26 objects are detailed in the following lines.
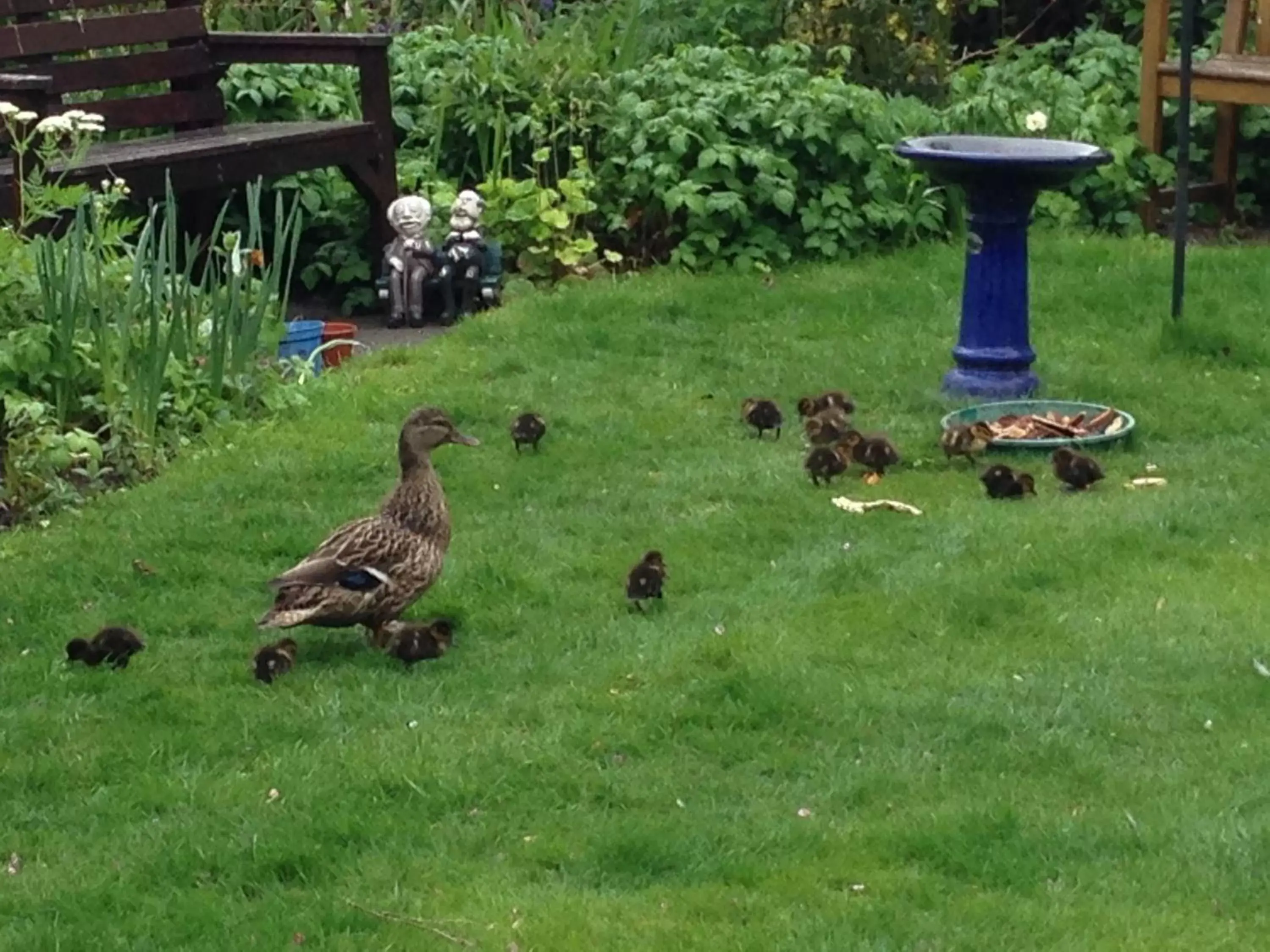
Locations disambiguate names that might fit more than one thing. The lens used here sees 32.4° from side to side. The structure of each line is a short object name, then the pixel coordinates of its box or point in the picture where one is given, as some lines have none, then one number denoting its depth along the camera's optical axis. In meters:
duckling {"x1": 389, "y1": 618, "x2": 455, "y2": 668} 6.34
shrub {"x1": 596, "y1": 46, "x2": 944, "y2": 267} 11.57
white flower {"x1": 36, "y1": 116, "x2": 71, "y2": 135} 8.61
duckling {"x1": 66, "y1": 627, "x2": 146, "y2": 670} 6.35
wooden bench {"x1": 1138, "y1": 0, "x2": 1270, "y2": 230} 11.95
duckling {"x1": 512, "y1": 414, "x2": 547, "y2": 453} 8.43
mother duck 6.30
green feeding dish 8.61
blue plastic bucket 10.14
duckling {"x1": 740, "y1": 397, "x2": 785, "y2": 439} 8.67
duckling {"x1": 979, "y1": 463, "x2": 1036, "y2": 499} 7.76
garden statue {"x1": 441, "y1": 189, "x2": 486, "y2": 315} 11.05
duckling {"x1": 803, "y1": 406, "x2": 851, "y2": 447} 8.39
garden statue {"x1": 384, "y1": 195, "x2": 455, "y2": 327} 11.09
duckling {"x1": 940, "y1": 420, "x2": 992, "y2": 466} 8.24
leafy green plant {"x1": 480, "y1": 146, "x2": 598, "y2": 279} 11.52
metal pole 9.53
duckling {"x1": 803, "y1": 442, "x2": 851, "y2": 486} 7.93
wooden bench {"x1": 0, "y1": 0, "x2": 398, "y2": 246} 10.70
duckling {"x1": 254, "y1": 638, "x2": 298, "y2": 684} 6.22
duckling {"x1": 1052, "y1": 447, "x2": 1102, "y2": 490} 7.81
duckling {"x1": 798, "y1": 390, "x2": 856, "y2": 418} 8.78
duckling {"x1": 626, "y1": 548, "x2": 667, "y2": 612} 6.71
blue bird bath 9.00
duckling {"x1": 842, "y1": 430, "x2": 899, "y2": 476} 8.07
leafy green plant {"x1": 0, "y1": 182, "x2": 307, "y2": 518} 8.20
